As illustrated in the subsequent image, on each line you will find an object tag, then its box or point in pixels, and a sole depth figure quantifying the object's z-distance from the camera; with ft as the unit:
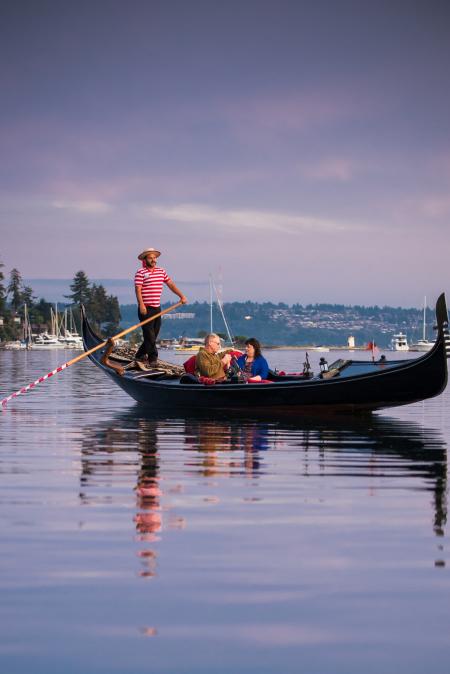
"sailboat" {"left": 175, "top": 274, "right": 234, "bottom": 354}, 625.66
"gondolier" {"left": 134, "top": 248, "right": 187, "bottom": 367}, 74.43
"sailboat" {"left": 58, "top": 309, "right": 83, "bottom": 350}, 643.45
